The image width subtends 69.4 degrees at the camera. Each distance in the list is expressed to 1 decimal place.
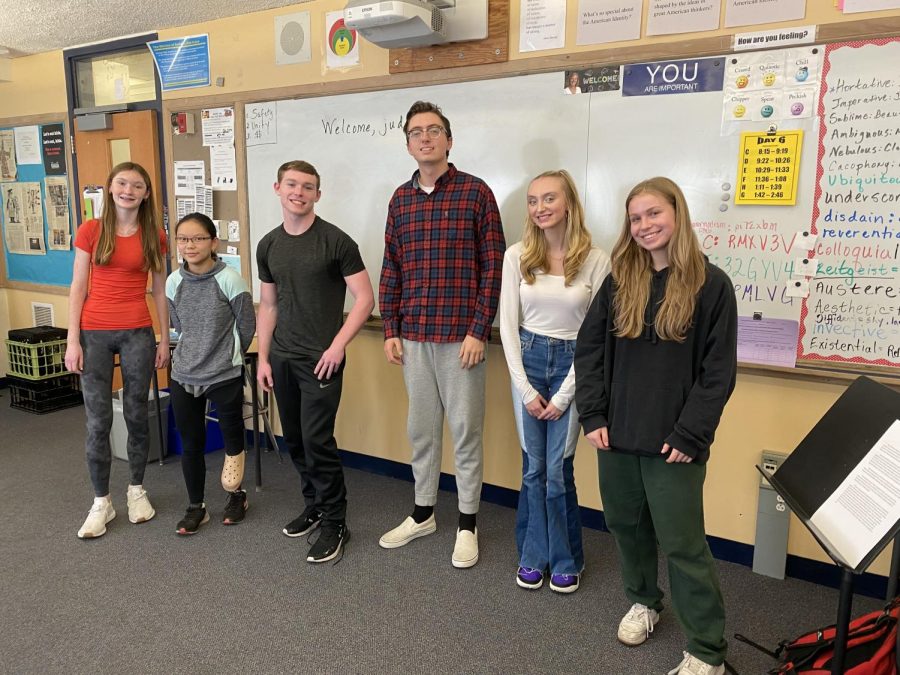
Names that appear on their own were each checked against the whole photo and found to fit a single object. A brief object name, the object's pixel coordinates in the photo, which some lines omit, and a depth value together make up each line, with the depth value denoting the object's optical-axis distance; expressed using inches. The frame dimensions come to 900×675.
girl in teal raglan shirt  100.3
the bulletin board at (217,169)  140.6
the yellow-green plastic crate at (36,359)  172.4
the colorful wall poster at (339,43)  120.7
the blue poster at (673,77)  90.8
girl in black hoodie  65.3
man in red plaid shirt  93.2
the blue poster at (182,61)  141.9
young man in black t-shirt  94.1
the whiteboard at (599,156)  88.8
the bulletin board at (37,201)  179.9
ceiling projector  99.9
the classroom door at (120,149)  154.8
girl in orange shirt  101.5
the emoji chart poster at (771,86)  85.4
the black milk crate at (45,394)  173.8
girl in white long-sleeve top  83.2
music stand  56.4
